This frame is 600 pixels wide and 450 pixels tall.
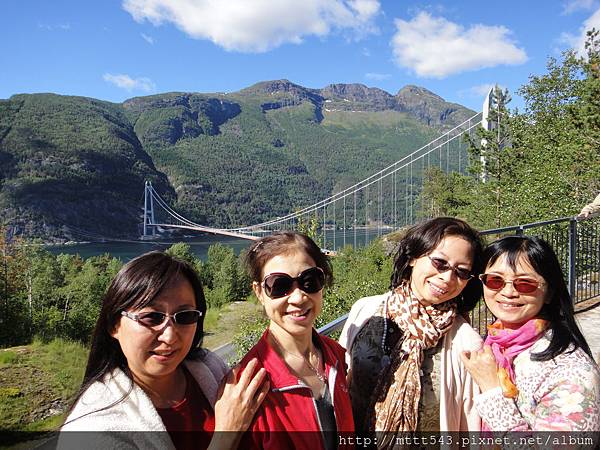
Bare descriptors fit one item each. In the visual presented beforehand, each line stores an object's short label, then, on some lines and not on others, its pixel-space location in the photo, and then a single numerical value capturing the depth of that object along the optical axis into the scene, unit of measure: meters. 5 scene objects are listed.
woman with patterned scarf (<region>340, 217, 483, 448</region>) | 1.26
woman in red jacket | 1.05
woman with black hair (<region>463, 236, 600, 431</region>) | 1.08
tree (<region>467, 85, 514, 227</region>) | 16.09
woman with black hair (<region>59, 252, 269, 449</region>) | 0.96
